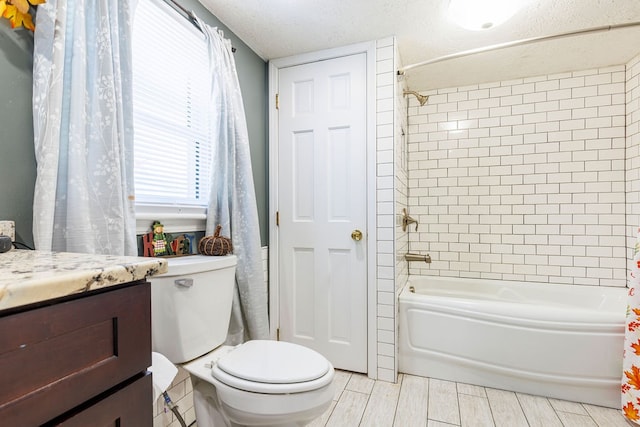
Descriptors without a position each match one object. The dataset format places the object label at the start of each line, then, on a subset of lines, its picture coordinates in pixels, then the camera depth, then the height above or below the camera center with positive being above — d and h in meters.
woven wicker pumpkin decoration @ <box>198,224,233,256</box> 1.50 -0.16
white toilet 1.11 -0.58
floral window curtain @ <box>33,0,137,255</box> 0.94 +0.27
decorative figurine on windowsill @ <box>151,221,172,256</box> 1.39 -0.12
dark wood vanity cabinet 0.44 -0.24
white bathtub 1.76 -0.79
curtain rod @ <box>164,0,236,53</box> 1.50 +0.98
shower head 2.44 +0.89
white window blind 1.38 +0.49
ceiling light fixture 1.59 +1.02
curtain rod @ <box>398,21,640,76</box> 1.61 +0.93
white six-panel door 2.09 +0.03
